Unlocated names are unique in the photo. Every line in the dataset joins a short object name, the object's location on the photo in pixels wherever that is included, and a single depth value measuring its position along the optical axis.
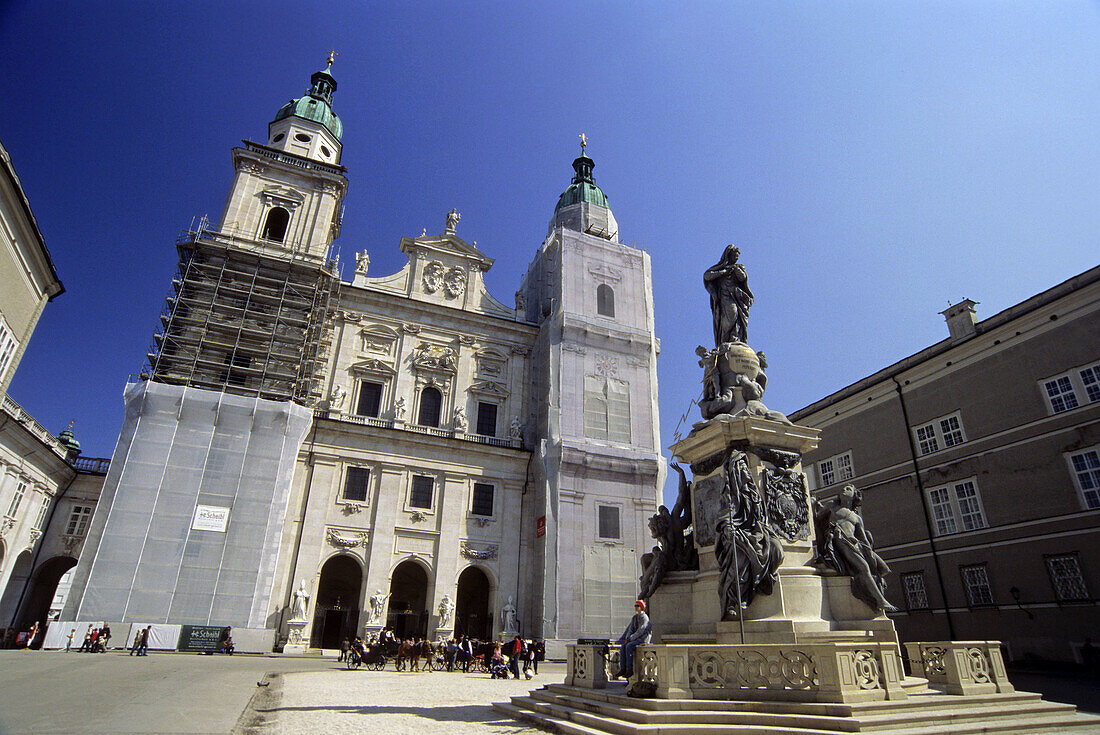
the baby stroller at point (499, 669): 17.97
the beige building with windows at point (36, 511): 25.70
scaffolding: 27.22
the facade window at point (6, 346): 11.11
